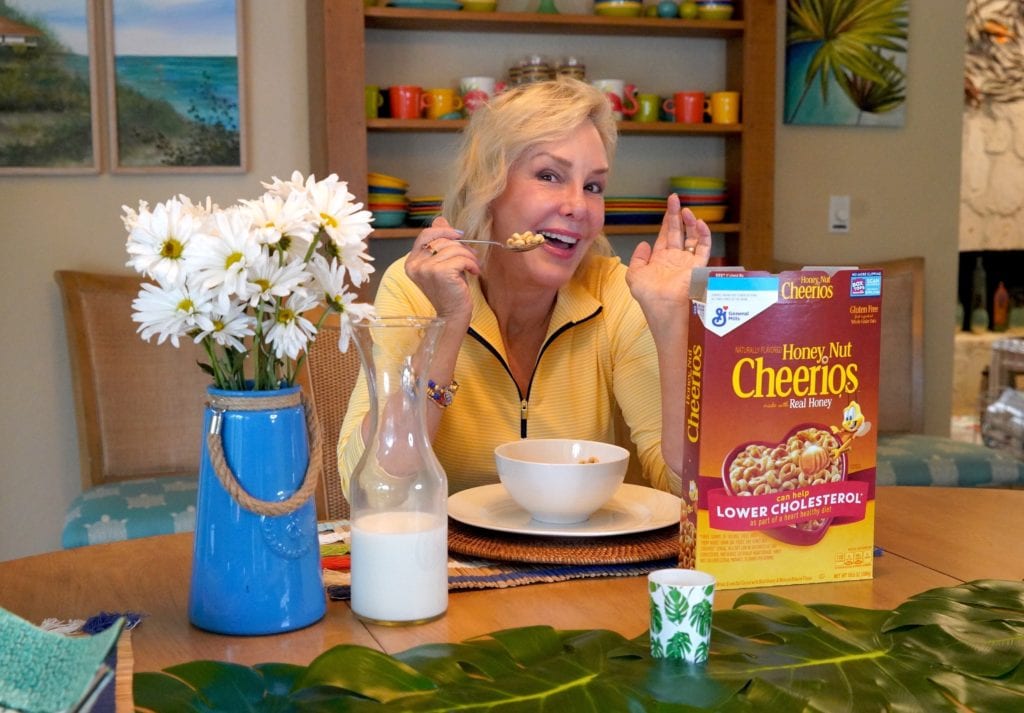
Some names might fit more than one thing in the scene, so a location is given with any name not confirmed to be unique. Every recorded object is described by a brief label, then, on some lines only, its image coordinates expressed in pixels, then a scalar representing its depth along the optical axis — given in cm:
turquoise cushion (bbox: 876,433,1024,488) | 325
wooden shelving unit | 313
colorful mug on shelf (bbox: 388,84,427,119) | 326
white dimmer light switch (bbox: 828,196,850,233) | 392
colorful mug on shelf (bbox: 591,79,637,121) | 339
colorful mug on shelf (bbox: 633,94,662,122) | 347
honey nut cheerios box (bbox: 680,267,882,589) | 121
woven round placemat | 130
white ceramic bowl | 134
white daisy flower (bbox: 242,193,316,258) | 104
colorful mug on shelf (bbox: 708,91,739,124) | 354
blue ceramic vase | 109
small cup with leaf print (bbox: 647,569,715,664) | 96
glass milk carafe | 112
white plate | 137
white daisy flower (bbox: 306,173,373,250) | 107
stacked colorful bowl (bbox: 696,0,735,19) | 346
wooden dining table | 108
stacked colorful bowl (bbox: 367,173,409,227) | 326
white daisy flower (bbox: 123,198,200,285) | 102
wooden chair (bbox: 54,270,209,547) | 304
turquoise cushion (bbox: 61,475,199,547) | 262
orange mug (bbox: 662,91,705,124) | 350
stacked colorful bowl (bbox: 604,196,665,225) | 346
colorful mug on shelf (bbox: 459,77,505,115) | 327
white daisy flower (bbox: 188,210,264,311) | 101
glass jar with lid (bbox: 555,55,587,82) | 338
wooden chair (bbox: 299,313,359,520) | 191
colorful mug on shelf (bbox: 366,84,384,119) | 324
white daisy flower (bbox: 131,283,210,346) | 103
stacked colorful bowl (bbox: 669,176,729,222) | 358
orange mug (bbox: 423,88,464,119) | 328
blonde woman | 188
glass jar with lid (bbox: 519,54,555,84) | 333
